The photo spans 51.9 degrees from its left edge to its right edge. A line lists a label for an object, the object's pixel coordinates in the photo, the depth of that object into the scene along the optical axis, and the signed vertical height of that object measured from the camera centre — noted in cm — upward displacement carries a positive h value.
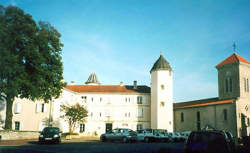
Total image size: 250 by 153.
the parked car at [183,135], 3551 -372
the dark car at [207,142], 859 -115
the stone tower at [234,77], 4903 +629
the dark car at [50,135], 2336 -252
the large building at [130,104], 4909 +86
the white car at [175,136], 3445 -373
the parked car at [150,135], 3073 -329
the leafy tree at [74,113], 4069 -82
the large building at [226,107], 4325 +32
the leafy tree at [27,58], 2698 +551
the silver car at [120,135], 2872 -309
